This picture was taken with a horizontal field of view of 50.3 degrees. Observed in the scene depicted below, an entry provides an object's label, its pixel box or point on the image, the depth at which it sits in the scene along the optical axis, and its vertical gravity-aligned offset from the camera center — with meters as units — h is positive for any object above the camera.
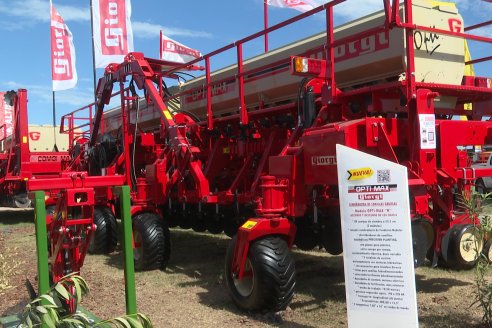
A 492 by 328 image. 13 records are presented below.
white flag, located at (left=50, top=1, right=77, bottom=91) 16.05 +4.02
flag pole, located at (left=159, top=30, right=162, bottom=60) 13.95 +3.72
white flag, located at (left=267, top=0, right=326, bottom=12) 10.92 +3.72
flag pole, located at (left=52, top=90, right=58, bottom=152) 14.34 +2.16
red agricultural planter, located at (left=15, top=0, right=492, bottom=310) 4.35 +0.35
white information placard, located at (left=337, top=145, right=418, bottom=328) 3.37 -0.44
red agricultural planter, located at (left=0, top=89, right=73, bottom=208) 12.43 +0.69
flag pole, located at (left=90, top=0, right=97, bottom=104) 13.92 +3.47
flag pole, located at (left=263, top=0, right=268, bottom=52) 10.38 +3.31
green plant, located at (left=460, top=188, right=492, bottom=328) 3.83 -0.49
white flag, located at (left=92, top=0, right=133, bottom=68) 13.71 +4.11
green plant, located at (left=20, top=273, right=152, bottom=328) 2.38 -0.59
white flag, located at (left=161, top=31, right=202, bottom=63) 14.31 +3.71
